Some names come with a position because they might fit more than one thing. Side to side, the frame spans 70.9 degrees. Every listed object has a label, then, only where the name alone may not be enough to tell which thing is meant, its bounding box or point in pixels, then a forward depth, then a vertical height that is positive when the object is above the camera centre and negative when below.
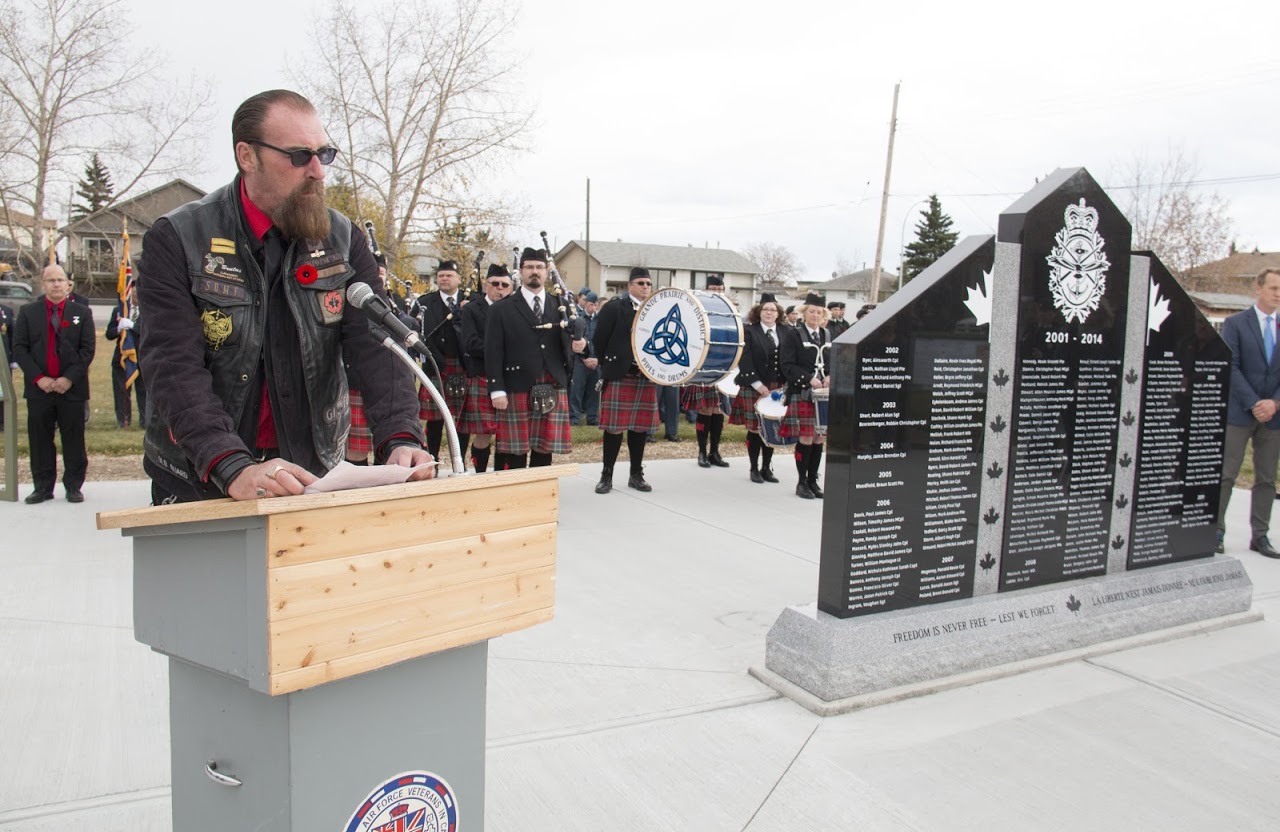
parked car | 27.08 +1.08
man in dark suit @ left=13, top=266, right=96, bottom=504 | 6.06 -0.34
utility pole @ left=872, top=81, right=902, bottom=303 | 24.92 +5.29
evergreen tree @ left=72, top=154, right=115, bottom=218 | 26.27 +6.50
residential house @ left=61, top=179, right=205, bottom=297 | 29.08 +3.45
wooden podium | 1.44 -0.51
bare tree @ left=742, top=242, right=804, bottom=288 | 76.69 +7.45
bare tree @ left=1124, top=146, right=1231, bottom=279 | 27.72 +4.02
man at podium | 1.89 +0.02
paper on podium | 1.58 -0.25
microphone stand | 1.76 -0.10
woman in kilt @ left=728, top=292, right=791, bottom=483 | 7.91 -0.14
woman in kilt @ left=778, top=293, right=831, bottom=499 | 7.42 -0.36
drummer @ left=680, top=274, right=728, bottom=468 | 8.35 -0.64
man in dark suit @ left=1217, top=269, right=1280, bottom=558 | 5.62 -0.20
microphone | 1.94 +0.06
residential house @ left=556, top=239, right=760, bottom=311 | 69.19 +6.70
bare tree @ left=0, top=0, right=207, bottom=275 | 19.20 +4.92
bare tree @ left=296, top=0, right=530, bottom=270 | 20.50 +4.56
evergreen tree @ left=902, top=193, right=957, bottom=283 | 45.25 +6.07
